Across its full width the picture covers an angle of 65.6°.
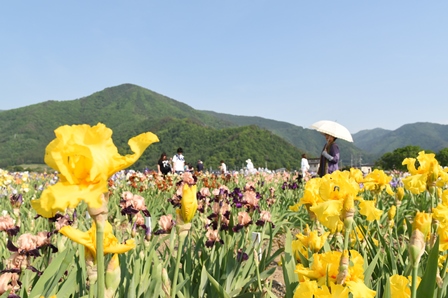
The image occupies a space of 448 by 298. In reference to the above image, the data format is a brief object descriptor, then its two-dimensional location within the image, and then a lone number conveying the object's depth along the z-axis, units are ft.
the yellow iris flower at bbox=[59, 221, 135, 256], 3.21
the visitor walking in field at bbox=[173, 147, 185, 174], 34.58
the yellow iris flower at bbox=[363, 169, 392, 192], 8.35
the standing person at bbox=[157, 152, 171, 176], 32.35
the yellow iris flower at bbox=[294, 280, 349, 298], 3.34
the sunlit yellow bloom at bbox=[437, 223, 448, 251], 5.19
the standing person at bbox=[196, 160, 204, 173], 46.21
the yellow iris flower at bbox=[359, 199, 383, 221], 6.19
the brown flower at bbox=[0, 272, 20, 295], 4.60
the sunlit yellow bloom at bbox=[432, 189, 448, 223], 5.21
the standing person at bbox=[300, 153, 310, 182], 35.54
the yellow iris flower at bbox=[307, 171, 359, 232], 5.24
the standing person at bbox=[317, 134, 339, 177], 18.67
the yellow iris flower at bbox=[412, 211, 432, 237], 3.95
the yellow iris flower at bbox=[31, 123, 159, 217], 2.65
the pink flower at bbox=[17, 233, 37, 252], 5.68
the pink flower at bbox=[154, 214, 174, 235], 7.18
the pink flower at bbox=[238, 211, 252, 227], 8.06
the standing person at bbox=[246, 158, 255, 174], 41.96
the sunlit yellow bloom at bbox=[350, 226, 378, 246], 7.84
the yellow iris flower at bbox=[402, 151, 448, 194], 7.72
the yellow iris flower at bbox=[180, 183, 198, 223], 4.62
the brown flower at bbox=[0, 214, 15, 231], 6.62
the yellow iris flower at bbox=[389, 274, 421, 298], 3.83
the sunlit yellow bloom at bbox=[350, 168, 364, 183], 7.66
